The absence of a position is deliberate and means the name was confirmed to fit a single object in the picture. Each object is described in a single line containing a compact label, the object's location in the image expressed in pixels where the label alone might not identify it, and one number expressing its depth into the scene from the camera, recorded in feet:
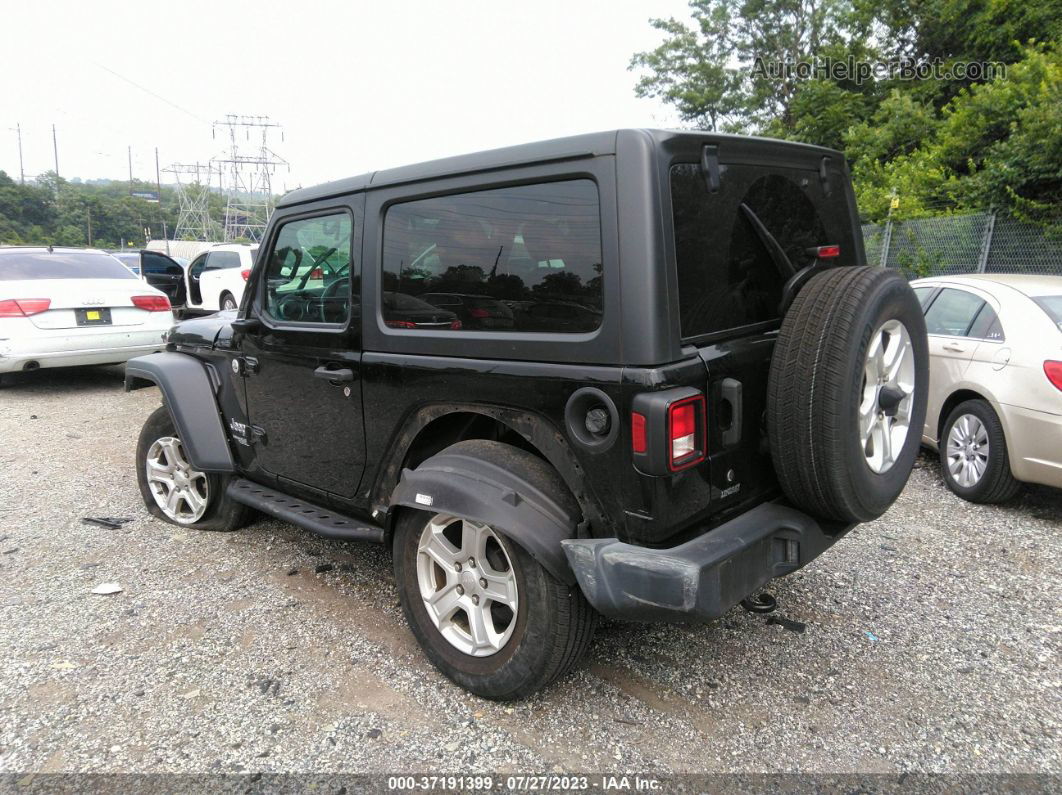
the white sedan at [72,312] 24.47
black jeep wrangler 7.16
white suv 48.49
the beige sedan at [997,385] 13.84
